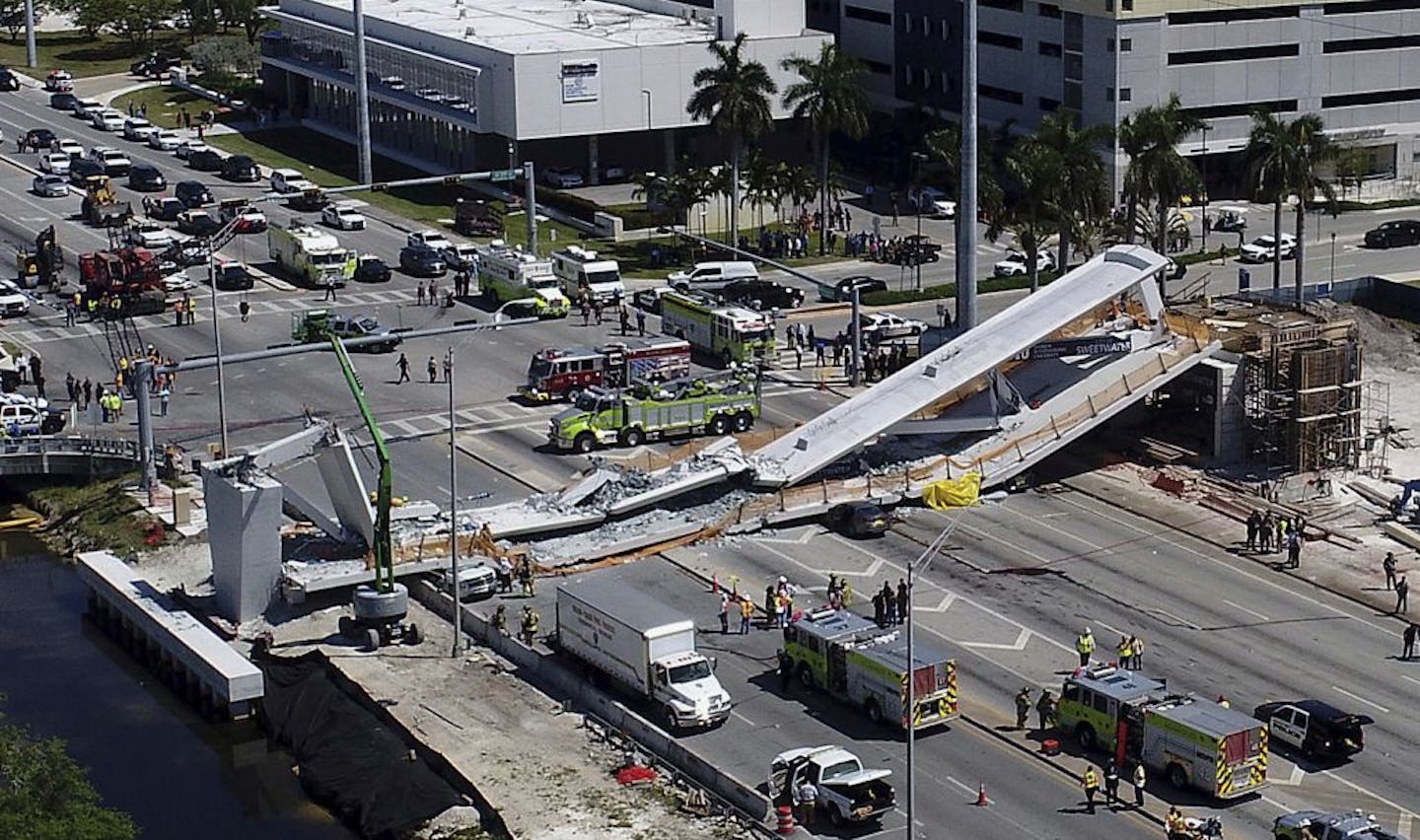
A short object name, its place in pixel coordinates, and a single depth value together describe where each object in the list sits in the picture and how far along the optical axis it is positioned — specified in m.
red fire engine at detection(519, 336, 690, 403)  111.50
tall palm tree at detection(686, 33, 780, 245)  142.62
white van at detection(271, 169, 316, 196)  156.88
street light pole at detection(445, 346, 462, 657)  79.00
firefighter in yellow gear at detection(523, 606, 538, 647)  80.31
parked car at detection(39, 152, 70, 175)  170.00
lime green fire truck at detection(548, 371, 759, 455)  103.69
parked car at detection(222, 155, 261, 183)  165.62
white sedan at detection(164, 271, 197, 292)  134.00
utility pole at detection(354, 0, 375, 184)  158.12
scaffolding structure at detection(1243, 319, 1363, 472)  98.31
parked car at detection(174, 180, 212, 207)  157.25
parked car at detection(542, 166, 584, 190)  159.75
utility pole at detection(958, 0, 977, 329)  108.69
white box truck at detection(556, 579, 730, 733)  73.44
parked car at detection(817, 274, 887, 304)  130.62
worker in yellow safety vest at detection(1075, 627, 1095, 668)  77.50
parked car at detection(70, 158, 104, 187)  167.00
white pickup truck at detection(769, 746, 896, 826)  65.88
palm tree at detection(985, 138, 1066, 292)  120.00
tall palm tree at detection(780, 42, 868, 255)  146.50
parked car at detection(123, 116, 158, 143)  182.75
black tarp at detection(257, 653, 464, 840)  69.62
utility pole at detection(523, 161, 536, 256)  128.48
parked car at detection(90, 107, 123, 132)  187.50
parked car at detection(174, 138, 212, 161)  175.96
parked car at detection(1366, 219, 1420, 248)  141.88
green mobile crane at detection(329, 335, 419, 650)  81.12
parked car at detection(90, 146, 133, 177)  169.38
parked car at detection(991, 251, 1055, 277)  135.75
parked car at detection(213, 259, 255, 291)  136.25
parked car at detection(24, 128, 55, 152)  179.88
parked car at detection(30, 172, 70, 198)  164.12
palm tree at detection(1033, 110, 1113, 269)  120.88
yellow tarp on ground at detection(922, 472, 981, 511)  95.50
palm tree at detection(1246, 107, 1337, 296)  118.69
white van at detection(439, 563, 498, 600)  85.19
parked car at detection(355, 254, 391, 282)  137.75
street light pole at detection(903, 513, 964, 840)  55.84
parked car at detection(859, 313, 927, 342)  121.56
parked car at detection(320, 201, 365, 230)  151.00
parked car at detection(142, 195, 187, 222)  154.62
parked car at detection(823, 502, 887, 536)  92.12
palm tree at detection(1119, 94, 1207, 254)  121.81
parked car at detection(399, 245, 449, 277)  138.75
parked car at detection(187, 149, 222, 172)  170.62
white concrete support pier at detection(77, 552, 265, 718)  79.06
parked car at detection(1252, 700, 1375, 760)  70.50
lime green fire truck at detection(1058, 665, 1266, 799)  67.44
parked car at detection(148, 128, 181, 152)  179.62
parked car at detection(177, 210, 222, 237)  149.25
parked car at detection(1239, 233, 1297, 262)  138.75
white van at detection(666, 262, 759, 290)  132.25
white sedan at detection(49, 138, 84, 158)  175.25
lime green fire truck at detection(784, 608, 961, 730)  72.00
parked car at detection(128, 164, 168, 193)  163.88
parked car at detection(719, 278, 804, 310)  129.00
